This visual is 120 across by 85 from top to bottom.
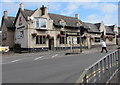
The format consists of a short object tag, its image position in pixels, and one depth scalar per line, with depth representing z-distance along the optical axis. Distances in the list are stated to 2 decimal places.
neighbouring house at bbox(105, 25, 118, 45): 45.19
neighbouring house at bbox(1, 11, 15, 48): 31.50
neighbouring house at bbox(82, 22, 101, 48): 37.07
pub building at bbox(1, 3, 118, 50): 27.97
